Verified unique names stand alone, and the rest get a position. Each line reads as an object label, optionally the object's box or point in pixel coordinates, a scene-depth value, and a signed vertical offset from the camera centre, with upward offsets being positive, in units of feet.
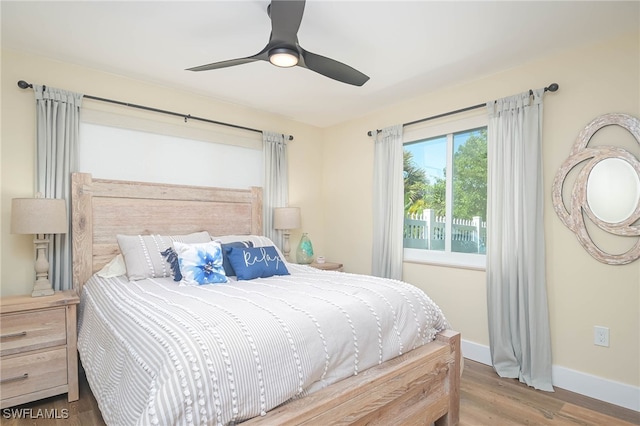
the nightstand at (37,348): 7.03 -2.90
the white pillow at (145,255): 8.53 -1.08
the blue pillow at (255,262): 8.54 -1.25
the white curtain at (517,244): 8.56 -0.77
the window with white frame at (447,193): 10.41 +0.70
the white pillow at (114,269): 8.79 -1.46
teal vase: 13.44 -1.50
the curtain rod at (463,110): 8.52 +3.17
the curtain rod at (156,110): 8.58 +3.19
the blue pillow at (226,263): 8.89 -1.29
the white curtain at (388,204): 11.98 +0.38
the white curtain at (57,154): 8.73 +1.52
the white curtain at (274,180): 13.08 +1.31
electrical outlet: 7.77 -2.74
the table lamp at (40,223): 7.72 -0.24
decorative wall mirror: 7.43 +0.54
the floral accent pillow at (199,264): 7.82 -1.20
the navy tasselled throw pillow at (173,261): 8.32 -1.21
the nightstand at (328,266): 12.99 -1.97
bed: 4.00 -1.97
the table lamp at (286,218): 12.68 -0.16
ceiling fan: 5.50 +3.03
